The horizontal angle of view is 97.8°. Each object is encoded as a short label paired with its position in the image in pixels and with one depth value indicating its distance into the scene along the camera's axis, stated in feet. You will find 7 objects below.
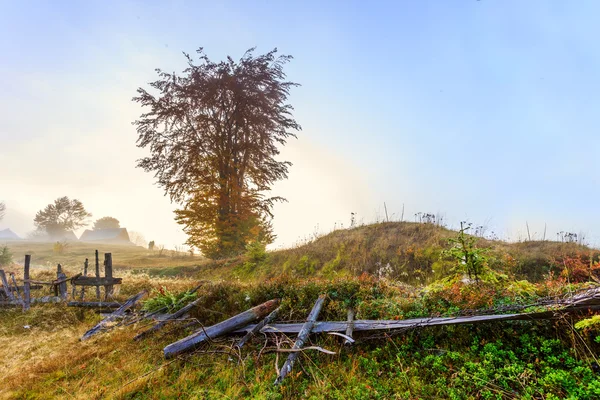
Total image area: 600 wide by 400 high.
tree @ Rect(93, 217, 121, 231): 304.50
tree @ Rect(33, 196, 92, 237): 216.33
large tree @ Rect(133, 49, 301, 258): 65.05
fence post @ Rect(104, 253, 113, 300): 32.64
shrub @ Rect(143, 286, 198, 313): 26.09
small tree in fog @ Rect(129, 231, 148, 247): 289.92
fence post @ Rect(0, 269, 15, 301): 32.17
